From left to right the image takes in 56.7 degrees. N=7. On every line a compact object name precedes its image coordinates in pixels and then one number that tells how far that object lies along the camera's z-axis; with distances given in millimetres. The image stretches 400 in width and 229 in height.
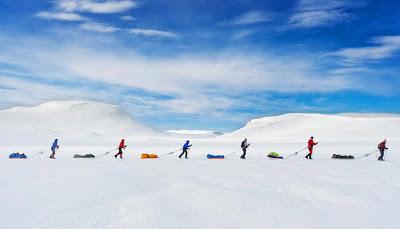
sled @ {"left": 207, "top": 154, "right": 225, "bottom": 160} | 25422
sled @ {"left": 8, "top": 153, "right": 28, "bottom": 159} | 25303
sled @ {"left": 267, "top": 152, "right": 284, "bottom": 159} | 25992
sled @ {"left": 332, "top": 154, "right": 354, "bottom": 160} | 25047
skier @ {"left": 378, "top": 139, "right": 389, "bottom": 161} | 24519
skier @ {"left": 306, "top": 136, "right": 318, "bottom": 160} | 24844
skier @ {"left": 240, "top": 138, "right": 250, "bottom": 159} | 25581
